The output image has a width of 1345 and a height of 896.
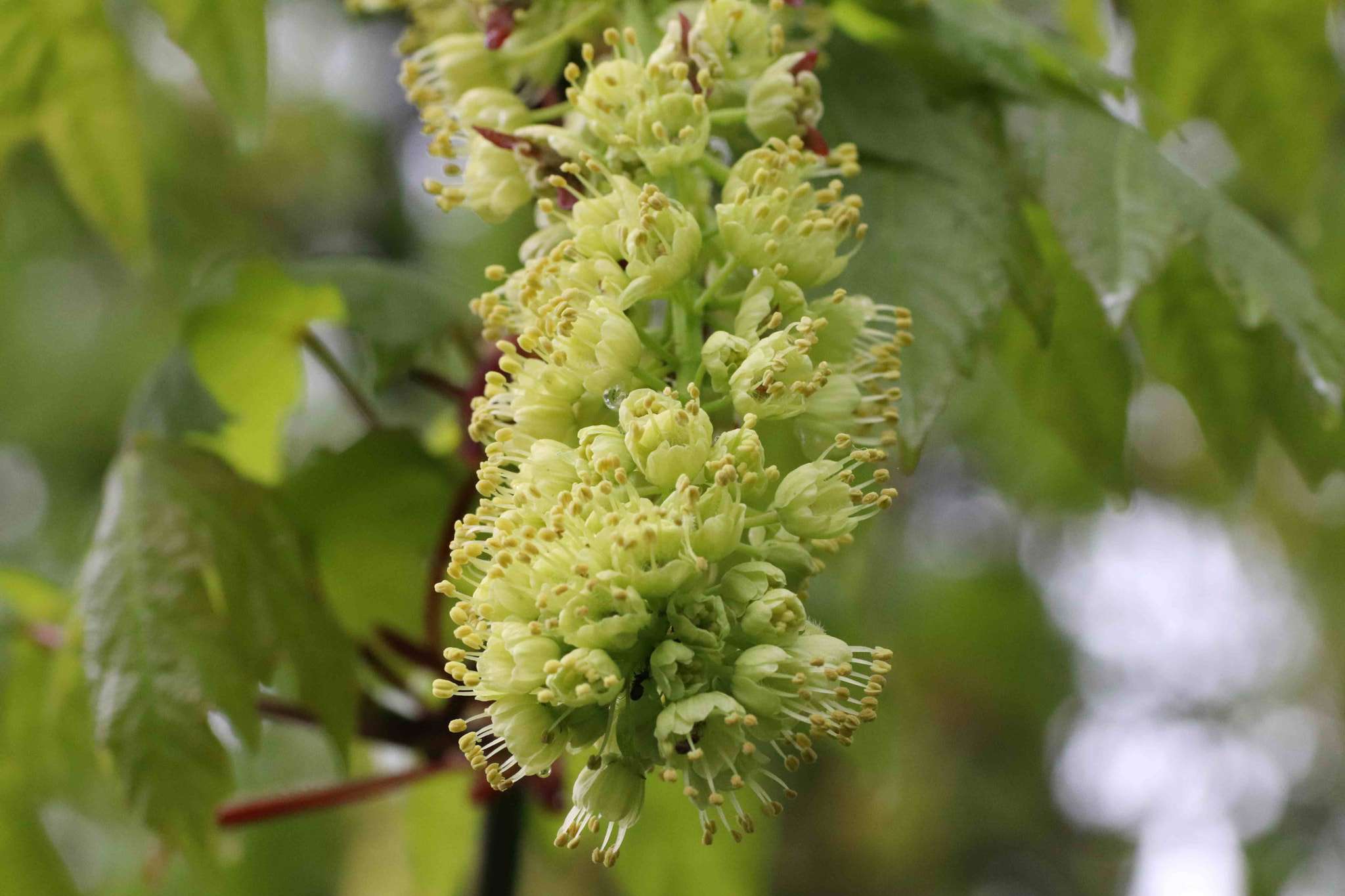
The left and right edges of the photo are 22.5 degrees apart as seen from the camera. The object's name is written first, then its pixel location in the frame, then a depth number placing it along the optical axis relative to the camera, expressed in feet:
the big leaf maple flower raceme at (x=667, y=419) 0.85
